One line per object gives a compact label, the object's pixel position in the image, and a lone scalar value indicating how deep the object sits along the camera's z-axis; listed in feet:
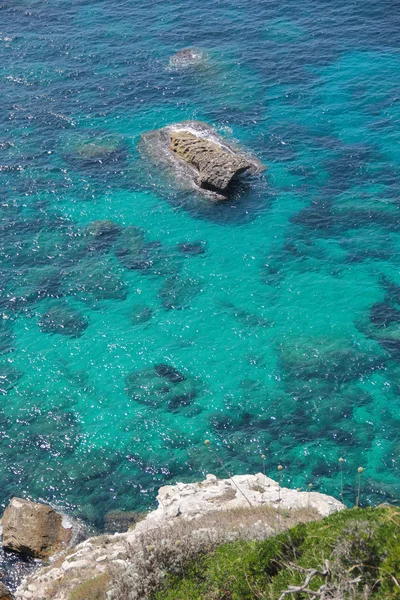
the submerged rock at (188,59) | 247.50
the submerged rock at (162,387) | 138.31
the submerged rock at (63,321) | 154.92
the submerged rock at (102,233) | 176.45
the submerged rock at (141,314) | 155.94
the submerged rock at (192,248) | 173.05
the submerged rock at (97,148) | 207.51
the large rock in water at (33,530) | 112.16
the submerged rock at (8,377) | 143.43
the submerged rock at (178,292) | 159.43
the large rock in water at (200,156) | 187.32
